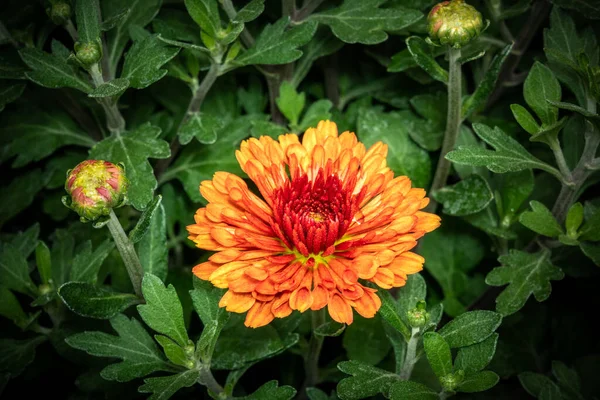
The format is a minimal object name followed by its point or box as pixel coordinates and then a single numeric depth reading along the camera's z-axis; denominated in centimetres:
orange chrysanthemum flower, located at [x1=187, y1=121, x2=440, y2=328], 29
